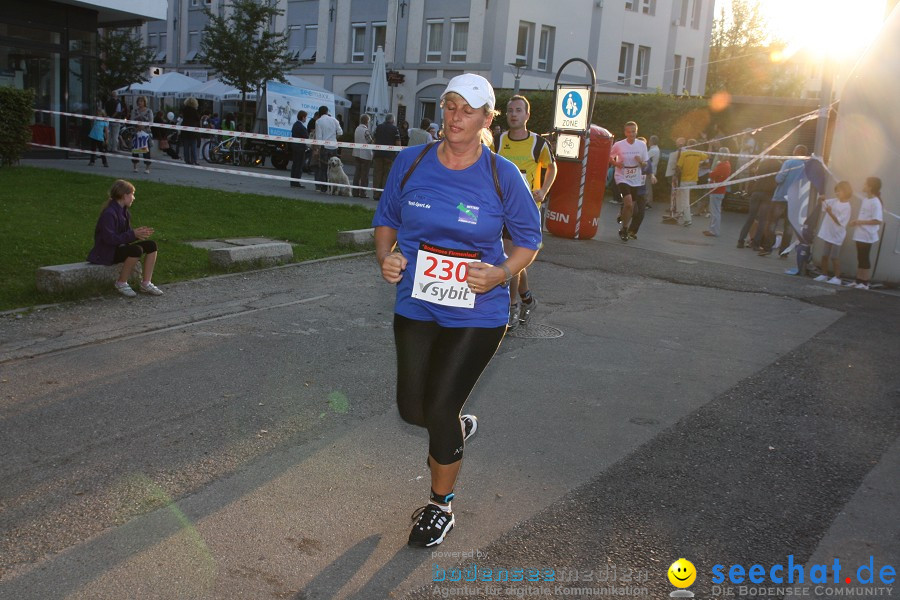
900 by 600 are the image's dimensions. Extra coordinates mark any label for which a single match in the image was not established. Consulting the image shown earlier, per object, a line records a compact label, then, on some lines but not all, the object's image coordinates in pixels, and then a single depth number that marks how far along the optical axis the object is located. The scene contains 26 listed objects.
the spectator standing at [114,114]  26.85
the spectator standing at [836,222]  12.25
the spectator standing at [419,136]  20.28
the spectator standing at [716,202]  18.02
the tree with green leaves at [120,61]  44.75
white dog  19.53
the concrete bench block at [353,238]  11.88
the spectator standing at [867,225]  12.00
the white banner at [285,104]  28.19
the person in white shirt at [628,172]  15.60
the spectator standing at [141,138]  20.62
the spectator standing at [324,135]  20.47
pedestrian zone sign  14.16
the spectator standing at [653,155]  22.05
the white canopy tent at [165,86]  34.56
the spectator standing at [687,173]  19.66
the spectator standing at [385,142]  19.73
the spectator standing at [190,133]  22.83
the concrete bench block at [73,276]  7.86
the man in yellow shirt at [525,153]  8.15
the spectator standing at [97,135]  22.83
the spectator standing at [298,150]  21.21
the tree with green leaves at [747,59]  57.69
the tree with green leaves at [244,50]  35.06
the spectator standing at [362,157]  19.88
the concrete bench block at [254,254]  9.85
